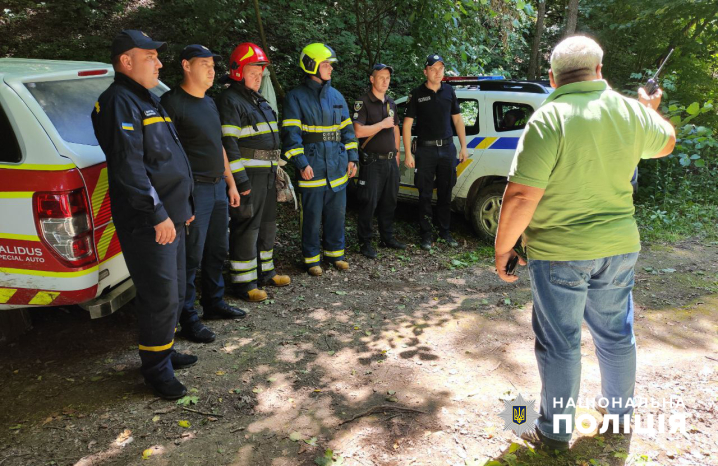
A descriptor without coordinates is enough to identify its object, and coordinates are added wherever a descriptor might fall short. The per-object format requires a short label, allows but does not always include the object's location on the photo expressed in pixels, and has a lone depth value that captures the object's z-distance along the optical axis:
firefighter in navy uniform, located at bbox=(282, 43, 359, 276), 5.23
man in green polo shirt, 2.28
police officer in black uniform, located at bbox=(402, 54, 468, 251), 6.32
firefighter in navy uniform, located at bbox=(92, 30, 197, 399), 2.91
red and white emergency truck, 3.08
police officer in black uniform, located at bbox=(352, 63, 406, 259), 6.07
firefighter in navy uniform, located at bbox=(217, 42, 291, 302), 4.50
